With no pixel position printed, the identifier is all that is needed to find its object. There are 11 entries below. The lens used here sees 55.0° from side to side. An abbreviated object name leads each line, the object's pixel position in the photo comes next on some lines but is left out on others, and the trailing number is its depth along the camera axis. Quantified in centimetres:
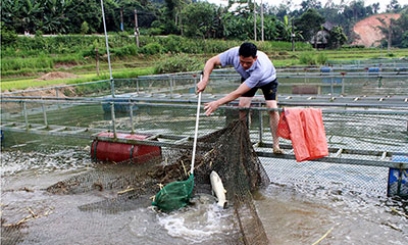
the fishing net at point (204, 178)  491
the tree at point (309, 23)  5841
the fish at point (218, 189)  543
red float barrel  777
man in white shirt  537
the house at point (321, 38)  5962
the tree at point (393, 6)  10362
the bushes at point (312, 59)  2753
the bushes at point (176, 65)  2438
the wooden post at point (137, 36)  4031
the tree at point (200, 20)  4266
